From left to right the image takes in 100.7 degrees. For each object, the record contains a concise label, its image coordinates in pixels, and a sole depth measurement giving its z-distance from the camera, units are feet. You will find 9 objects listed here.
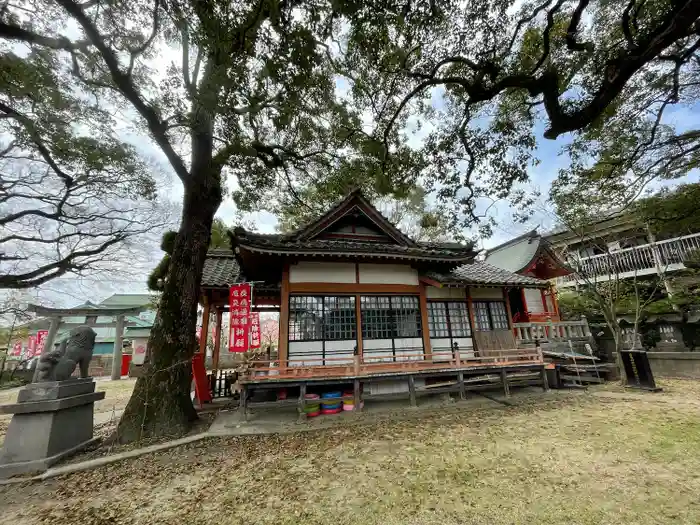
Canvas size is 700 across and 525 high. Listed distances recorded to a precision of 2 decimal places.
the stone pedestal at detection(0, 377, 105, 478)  17.97
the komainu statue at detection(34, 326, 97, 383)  19.90
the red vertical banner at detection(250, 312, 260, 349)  30.62
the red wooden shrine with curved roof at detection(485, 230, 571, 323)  47.21
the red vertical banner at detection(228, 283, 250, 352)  29.58
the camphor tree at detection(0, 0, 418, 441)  19.85
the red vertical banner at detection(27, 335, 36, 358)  68.94
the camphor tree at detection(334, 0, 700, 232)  17.20
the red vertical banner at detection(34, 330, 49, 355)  68.33
